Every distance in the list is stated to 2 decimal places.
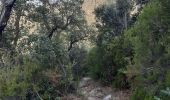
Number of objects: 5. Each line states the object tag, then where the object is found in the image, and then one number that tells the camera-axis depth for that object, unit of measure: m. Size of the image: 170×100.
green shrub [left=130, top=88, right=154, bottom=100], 4.83
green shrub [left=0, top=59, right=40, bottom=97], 4.86
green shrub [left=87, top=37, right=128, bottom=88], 7.01
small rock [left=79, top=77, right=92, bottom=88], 7.97
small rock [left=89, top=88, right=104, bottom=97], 6.87
